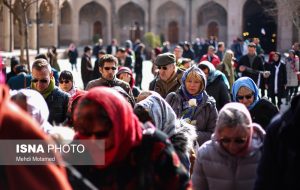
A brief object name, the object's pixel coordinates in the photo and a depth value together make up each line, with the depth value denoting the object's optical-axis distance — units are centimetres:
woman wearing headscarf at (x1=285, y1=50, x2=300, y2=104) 2296
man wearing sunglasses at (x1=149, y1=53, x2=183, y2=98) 1168
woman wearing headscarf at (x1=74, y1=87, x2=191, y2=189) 468
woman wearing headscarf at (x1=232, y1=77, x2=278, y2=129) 853
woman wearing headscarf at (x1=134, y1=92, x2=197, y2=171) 624
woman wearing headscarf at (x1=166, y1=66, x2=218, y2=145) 906
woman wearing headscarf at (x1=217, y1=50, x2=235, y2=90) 1778
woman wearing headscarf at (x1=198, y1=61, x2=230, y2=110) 1154
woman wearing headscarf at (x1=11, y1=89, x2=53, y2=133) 614
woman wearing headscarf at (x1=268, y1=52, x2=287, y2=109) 2177
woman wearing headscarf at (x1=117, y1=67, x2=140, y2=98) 1282
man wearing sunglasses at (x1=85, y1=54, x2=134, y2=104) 1096
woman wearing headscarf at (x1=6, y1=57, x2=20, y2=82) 1543
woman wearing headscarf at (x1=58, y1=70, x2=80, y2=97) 1161
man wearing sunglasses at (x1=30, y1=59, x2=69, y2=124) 929
